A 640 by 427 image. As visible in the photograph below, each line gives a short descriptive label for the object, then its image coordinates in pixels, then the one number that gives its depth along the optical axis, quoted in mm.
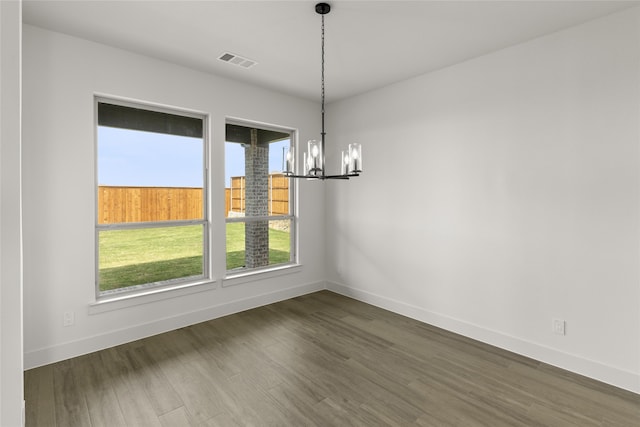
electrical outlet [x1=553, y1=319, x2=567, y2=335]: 2789
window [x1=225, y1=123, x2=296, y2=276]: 4129
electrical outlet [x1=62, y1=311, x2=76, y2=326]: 2889
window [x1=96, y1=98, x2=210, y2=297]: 3234
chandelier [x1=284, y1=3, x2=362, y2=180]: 2475
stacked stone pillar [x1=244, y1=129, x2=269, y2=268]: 4336
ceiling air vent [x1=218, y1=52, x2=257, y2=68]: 3281
